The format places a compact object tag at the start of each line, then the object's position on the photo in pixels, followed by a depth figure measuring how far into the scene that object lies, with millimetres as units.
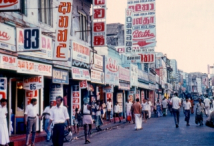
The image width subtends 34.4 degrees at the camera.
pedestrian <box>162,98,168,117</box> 33781
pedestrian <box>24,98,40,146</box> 12871
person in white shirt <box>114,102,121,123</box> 26369
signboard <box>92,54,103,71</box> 24250
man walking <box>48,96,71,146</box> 10312
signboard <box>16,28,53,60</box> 14227
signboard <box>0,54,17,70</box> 13211
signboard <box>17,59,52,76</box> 14762
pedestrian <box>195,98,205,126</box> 20100
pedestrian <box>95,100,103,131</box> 19422
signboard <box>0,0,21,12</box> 11875
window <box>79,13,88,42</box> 23781
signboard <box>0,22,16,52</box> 13266
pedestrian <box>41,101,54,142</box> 14828
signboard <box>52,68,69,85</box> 18219
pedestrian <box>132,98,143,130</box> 19031
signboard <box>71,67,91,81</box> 20609
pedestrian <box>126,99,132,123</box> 26172
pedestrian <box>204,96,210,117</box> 29453
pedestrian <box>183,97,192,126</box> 20680
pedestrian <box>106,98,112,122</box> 25875
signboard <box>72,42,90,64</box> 20445
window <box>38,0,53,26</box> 17766
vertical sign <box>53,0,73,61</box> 16344
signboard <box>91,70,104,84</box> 23847
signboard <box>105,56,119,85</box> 26859
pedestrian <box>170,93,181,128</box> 19609
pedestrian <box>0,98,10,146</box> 10750
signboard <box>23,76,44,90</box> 16203
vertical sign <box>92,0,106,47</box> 21016
